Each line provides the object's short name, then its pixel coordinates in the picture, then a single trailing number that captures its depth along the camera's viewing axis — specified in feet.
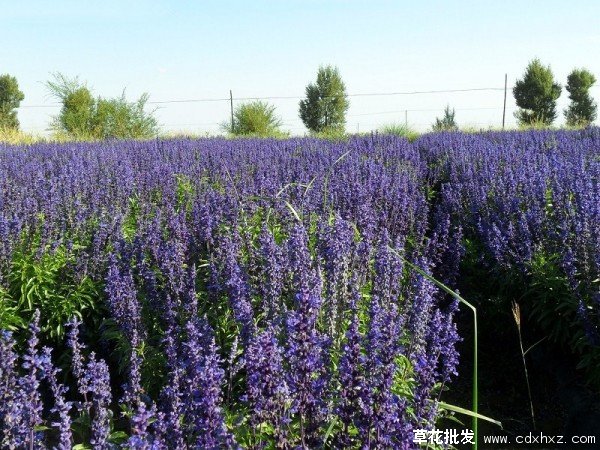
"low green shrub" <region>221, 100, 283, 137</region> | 96.58
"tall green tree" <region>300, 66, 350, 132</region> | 117.19
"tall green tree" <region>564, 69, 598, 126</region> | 120.26
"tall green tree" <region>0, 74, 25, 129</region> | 155.26
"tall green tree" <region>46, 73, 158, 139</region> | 92.63
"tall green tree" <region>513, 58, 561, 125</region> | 115.24
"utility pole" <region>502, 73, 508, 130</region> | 120.47
